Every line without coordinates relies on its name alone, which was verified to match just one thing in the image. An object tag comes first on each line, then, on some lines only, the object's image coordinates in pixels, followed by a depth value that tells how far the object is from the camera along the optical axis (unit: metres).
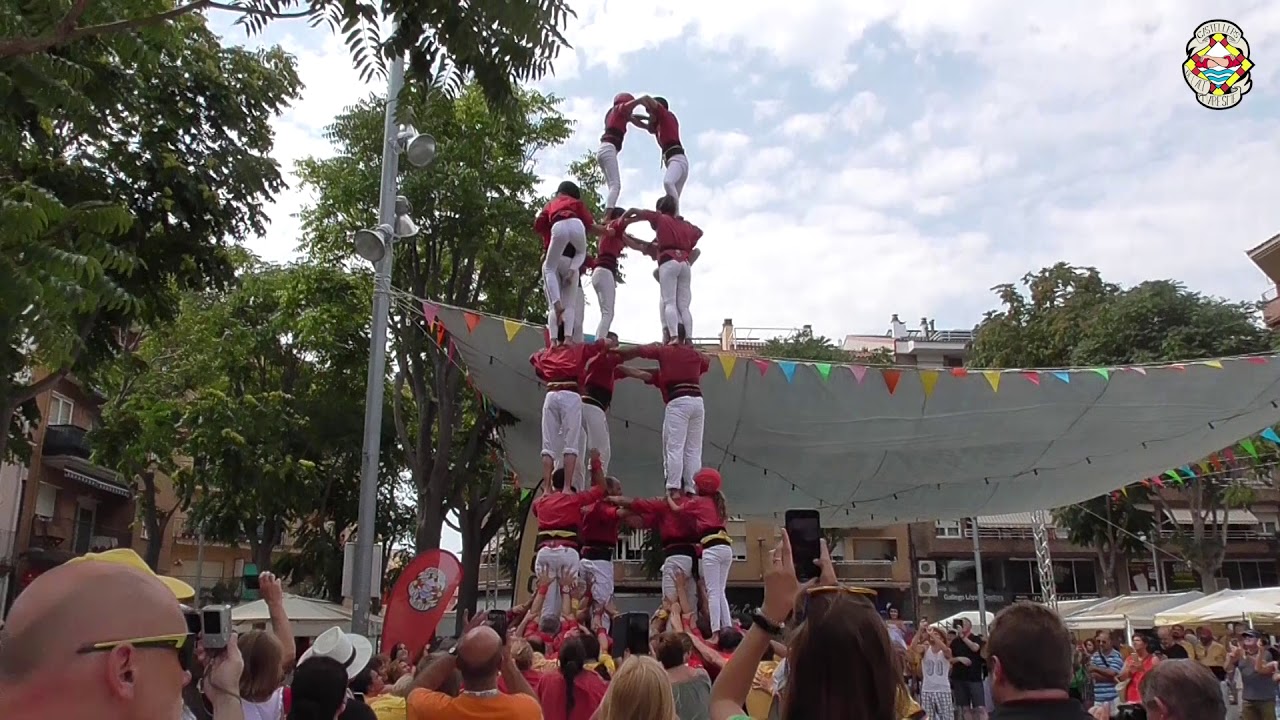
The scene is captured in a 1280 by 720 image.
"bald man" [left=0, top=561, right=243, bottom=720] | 1.44
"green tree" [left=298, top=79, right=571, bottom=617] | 18.05
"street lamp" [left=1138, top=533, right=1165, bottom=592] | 36.15
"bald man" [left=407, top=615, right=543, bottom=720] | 3.46
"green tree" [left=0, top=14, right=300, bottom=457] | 5.39
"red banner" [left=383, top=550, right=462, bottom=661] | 8.38
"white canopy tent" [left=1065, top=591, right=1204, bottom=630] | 24.05
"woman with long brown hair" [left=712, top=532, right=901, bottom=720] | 2.03
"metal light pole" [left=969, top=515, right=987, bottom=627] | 21.52
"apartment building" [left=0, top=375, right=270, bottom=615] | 26.59
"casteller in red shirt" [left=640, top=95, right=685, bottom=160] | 11.47
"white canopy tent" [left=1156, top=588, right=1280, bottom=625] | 19.23
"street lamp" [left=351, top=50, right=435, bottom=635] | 9.50
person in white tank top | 11.23
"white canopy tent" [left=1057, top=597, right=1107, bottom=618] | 28.53
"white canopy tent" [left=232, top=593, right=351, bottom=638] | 16.02
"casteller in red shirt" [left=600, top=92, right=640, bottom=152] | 11.44
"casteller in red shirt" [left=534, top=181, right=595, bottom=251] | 10.65
